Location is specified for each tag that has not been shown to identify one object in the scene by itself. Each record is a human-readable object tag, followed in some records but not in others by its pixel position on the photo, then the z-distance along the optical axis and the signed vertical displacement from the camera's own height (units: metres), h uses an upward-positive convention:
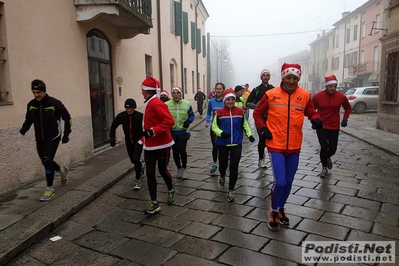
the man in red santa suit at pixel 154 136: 3.96 -0.56
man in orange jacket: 3.46 -0.42
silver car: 19.27 -0.77
